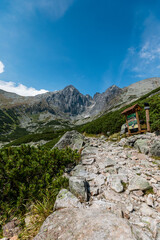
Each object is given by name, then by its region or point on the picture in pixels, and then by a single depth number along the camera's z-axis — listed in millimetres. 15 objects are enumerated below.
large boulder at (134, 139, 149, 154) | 5870
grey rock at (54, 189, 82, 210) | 2646
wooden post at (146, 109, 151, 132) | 7803
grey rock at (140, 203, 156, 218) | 2440
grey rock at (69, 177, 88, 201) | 2930
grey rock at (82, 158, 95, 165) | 5360
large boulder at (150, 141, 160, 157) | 5273
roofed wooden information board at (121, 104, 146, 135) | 8531
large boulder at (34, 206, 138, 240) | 1724
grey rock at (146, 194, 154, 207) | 2679
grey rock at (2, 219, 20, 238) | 2595
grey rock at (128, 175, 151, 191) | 3223
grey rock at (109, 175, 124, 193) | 3267
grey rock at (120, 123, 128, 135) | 10116
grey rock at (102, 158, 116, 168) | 4852
